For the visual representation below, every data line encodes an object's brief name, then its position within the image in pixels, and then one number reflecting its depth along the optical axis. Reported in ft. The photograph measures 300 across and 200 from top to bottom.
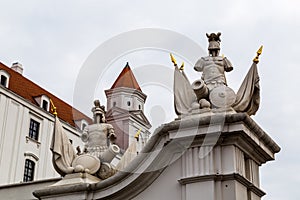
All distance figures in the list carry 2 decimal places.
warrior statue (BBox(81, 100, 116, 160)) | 57.39
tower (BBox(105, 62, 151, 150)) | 228.61
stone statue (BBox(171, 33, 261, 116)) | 48.57
